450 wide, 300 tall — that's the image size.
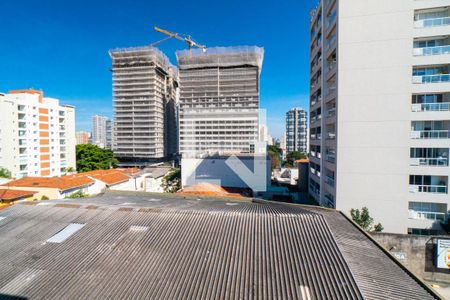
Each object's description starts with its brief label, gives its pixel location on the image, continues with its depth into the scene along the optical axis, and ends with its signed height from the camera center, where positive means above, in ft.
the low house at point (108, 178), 92.12 -15.39
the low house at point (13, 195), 65.61 -15.60
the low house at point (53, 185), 74.64 -14.44
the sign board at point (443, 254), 38.91 -20.43
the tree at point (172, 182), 112.90 -21.43
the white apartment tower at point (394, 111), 48.01 +7.39
